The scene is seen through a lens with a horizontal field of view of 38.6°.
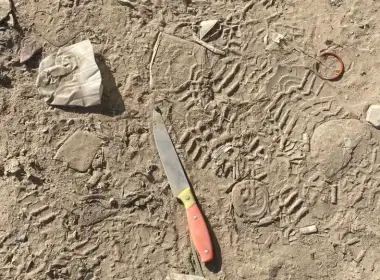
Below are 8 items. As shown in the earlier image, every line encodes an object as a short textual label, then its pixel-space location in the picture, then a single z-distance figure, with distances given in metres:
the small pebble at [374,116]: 1.90
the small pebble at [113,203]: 1.92
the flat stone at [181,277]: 1.87
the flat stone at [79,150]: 1.95
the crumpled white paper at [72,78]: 1.95
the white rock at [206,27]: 1.99
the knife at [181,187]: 1.87
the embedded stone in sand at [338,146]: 1.91
